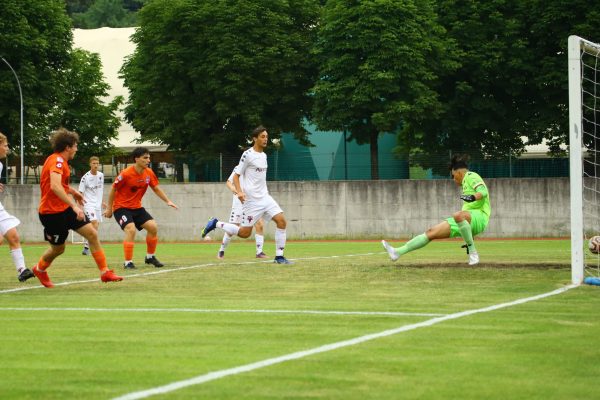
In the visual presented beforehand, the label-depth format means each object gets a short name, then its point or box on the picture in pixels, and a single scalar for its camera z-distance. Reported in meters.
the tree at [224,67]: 51.06
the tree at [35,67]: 54.72
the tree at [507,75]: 46.06
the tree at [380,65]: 45.75
